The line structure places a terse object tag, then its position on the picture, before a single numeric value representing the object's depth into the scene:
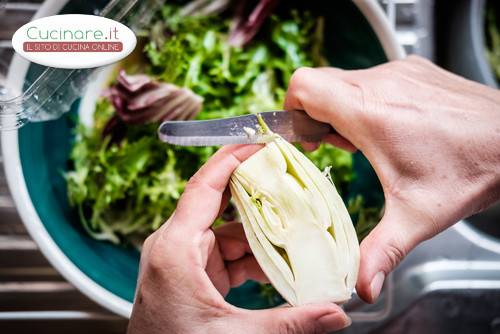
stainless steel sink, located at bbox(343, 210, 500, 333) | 0.76
